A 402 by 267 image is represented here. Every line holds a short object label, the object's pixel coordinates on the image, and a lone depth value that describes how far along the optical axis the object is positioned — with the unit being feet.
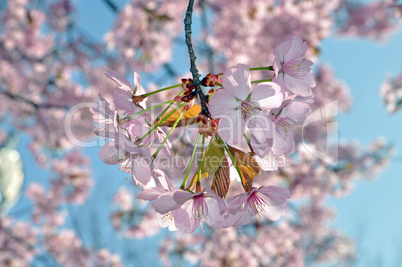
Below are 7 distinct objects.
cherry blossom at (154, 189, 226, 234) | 1.44
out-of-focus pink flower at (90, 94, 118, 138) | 1.48
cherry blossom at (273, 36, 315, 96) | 1.46
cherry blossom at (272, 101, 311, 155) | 1.47
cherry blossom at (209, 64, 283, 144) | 1.41
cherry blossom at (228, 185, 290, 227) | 1.47
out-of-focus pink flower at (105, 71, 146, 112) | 1.47
